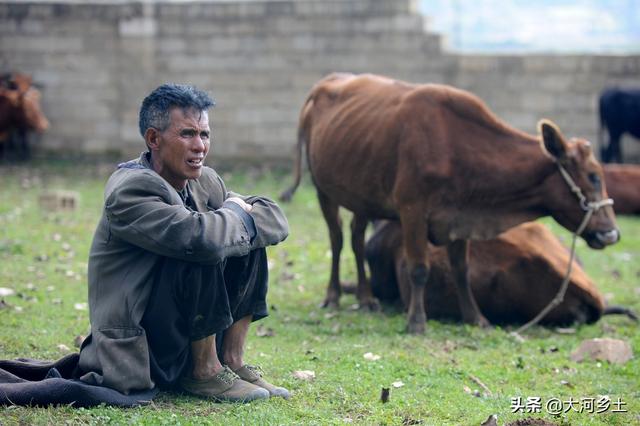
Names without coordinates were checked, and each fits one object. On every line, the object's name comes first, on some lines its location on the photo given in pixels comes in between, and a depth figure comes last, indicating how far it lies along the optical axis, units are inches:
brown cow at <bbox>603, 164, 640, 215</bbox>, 1100.5
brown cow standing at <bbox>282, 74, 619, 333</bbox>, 613.6
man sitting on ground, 381.7
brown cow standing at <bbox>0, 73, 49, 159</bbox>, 1286.9
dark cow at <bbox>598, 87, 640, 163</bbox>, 1243.2
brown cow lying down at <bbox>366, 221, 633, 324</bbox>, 637.3
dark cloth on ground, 385.4
